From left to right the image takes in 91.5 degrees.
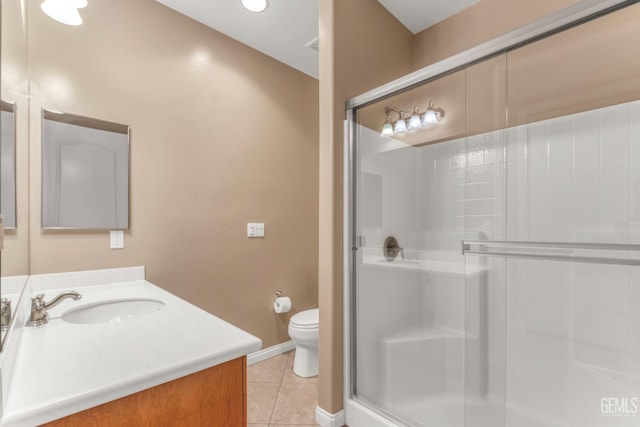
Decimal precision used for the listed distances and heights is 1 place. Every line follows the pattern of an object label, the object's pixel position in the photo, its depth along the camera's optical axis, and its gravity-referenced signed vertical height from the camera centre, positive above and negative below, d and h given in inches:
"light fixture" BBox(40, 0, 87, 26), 60.6 +40.1
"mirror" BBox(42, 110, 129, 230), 61.9 +8.4
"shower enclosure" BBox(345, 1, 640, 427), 51.8 -4.0
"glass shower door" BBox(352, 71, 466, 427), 63.7 -9.5
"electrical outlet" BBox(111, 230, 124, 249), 69.8 -5.9
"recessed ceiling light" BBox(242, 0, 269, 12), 76.7 +52.1
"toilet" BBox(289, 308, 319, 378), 85.7 -36.4
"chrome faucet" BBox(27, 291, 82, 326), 39.7 -12.9
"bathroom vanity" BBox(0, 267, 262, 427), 24.0 -14.0
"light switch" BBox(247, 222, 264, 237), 96.0 -5.0
